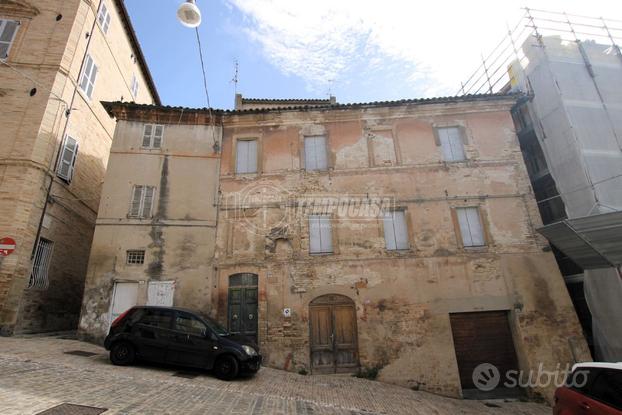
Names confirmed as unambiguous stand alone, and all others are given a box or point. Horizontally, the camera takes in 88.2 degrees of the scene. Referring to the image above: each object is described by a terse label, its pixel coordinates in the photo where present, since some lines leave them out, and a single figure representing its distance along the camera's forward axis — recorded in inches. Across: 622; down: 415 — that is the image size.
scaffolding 507.5
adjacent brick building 423.5
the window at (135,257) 451.5
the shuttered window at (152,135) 506.0
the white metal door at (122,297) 430.9
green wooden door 430.6
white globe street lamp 271.4
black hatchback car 309.6
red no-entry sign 402.3
